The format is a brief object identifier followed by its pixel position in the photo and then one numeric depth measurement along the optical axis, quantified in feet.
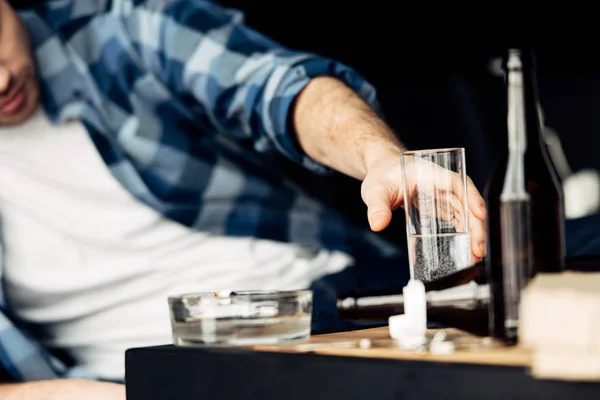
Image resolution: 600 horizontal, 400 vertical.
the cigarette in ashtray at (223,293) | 5.18
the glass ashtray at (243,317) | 5.02
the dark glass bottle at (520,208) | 4.68
